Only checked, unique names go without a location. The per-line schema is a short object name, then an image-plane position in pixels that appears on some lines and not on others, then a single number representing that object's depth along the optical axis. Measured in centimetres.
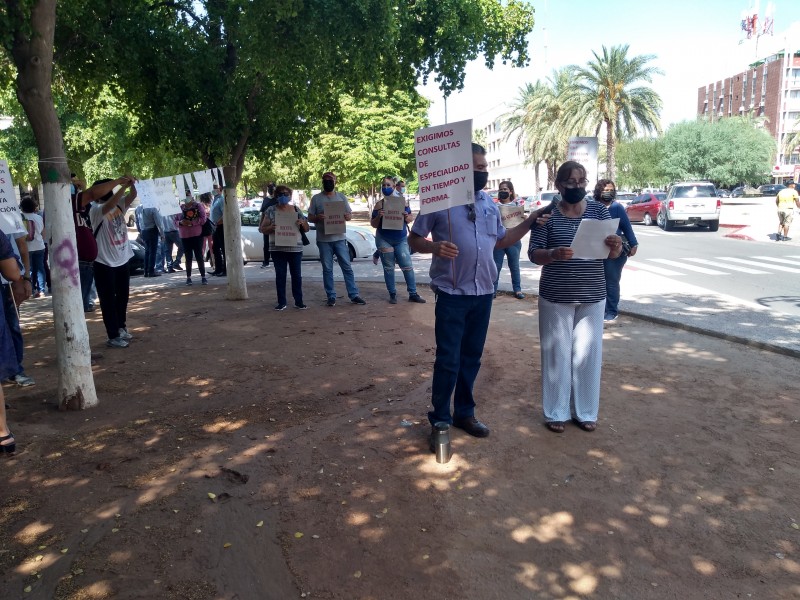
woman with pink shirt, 1295
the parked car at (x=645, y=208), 3198
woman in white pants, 467
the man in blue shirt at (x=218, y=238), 1432
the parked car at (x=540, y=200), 3334
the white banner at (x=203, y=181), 1038
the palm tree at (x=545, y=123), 4708
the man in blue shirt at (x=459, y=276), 447
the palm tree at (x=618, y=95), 3688
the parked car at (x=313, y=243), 1686
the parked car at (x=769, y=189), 6419
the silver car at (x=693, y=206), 2733
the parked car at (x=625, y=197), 3942
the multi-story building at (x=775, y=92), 9400
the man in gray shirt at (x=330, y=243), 981
